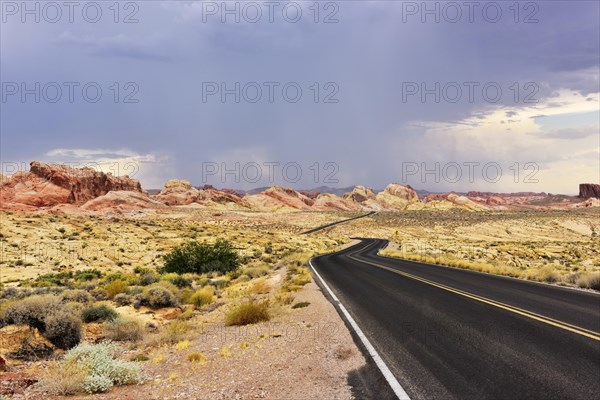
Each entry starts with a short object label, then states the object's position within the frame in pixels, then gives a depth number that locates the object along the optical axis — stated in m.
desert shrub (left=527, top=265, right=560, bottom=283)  18.53
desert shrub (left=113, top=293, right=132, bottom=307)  16.69
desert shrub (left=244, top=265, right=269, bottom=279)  24.69
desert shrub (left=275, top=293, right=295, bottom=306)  13.80
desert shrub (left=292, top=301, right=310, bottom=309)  12.92
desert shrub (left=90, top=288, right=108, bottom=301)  17.86
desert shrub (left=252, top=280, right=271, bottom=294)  17.53
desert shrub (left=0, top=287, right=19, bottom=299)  18.44
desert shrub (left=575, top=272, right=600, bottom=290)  15.70
